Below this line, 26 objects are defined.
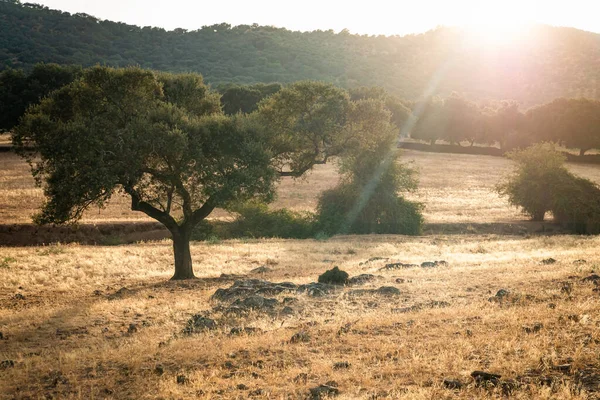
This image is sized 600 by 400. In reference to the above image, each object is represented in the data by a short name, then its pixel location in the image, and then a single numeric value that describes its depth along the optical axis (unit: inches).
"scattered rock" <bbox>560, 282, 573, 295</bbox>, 603.7
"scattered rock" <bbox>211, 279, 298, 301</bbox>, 720.3
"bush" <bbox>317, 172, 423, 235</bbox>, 1900.8
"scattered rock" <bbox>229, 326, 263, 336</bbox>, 523.2
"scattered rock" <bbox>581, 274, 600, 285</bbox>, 639.9
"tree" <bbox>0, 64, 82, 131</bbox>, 2837.1
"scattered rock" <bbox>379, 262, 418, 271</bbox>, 1003.6
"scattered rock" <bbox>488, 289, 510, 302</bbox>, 599.5
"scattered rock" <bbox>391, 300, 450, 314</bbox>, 591.2
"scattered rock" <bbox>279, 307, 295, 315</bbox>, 618.5
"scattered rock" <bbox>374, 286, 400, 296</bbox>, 701.4
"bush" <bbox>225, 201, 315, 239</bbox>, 1868.8
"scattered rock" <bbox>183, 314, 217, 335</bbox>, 551.9
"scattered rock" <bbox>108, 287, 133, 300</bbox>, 802.4
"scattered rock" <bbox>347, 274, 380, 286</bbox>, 823.8
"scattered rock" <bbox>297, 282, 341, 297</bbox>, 719.7
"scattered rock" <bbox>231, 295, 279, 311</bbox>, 642.2
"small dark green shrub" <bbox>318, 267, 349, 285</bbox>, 823.3
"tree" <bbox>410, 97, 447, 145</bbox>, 4296.3
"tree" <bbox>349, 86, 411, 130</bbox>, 4156.0
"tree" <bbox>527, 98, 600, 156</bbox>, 3602.4
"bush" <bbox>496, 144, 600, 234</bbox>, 1919.3
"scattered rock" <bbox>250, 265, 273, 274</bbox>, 1069.3
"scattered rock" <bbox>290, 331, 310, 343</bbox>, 475.2
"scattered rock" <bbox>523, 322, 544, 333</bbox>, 449.4
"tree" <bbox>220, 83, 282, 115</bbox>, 3673.5
